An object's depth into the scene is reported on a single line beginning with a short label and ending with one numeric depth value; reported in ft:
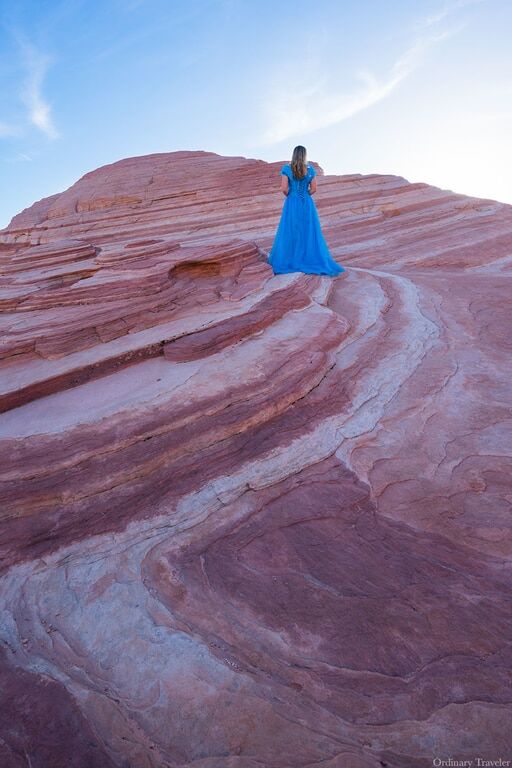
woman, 24.77
